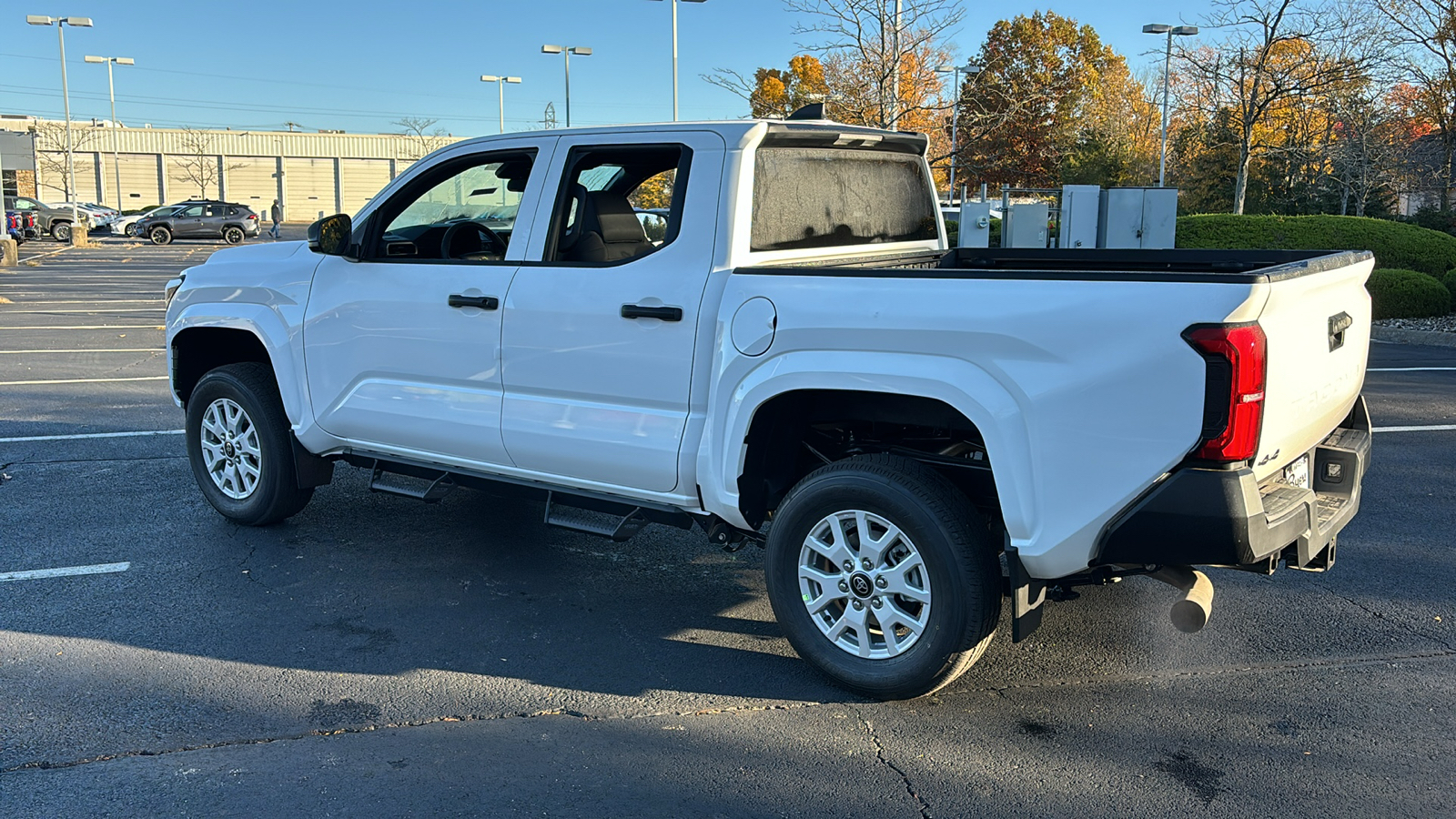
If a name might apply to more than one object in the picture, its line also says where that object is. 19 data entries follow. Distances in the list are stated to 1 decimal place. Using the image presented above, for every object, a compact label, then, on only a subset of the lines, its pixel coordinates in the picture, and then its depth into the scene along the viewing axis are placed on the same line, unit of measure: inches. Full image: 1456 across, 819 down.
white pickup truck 135.7
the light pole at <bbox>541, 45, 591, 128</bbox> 1503.4
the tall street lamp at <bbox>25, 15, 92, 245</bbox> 1849.2
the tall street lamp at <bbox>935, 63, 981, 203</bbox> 737.2
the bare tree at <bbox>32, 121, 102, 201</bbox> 2787.9
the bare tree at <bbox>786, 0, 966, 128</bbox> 674.8
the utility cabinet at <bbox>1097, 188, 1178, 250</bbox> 665.0
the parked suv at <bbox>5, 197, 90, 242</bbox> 1711.4
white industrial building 3041.3
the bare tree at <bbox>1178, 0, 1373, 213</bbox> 835.4
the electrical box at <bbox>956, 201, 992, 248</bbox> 681.0
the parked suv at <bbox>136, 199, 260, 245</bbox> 1712.6
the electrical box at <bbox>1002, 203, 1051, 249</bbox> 700.0
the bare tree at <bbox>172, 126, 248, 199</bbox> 3102.9
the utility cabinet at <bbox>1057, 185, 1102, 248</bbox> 684.7
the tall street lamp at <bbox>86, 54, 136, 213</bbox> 2357.3
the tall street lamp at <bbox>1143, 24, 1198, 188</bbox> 1208.2
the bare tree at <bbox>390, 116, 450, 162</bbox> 2933.1
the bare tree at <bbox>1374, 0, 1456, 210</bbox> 879.1
